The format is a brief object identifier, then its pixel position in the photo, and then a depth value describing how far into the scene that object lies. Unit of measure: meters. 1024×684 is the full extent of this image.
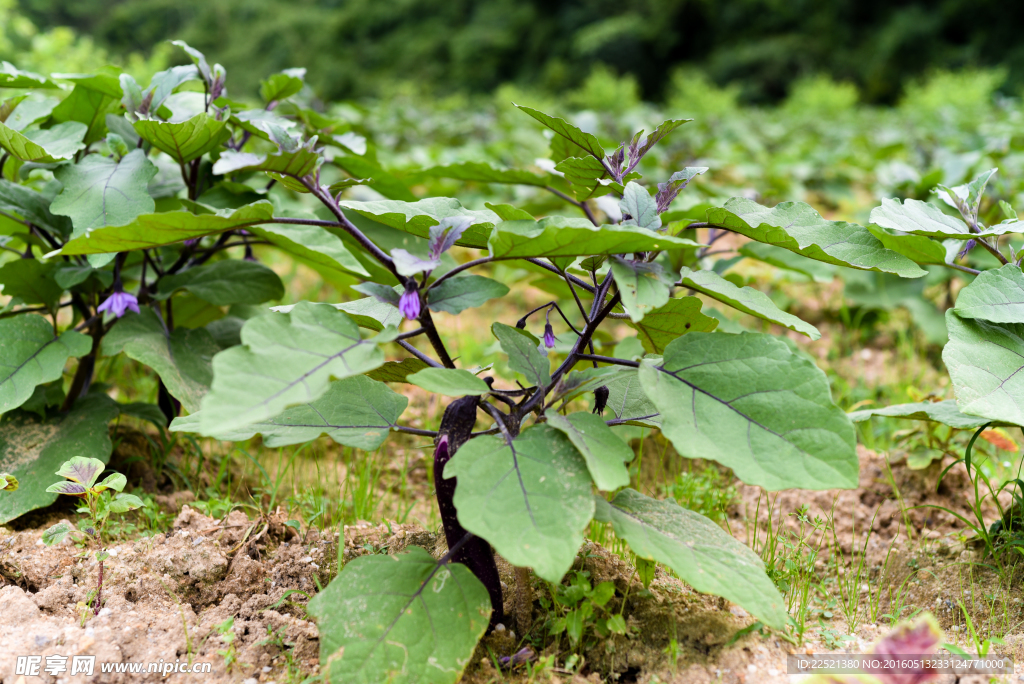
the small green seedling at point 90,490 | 1.21
